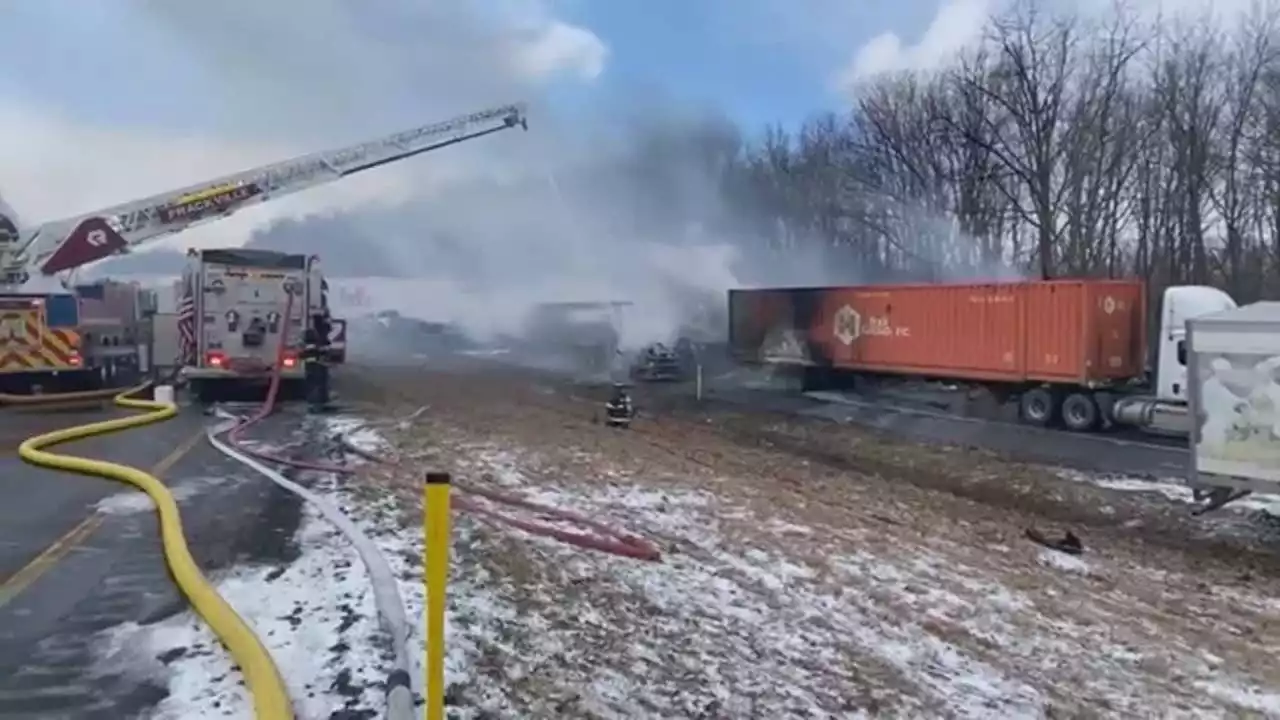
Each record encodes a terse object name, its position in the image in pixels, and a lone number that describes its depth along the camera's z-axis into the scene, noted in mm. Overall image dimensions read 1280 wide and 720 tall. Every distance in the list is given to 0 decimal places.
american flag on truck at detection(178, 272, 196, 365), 18031
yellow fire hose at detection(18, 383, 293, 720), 4366
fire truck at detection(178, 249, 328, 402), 17938
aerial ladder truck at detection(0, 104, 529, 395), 19188
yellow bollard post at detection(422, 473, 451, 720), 3570
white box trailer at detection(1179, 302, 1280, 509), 9922
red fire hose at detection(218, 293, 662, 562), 7699
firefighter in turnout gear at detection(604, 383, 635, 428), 17688
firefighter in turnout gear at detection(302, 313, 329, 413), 18312
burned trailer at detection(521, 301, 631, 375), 36875
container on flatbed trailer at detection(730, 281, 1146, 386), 20422
